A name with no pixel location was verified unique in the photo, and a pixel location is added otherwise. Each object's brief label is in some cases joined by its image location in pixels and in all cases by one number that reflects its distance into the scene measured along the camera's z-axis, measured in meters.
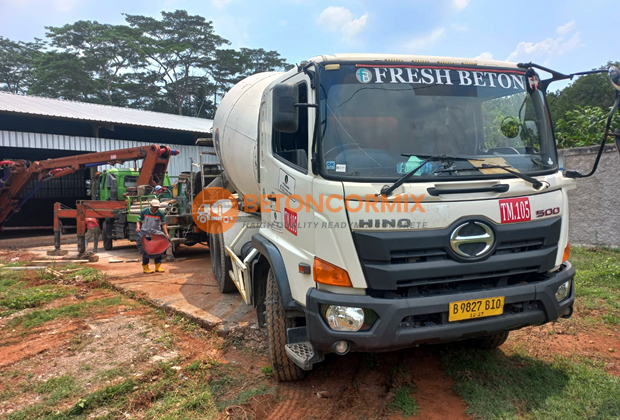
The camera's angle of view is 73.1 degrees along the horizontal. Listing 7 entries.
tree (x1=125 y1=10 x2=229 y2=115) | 35.88
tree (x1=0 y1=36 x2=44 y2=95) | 36.19
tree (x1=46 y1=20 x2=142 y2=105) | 33.66
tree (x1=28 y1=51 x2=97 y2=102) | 32.28
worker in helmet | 8.26
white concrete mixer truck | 2.77
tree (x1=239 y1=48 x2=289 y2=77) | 38.47
